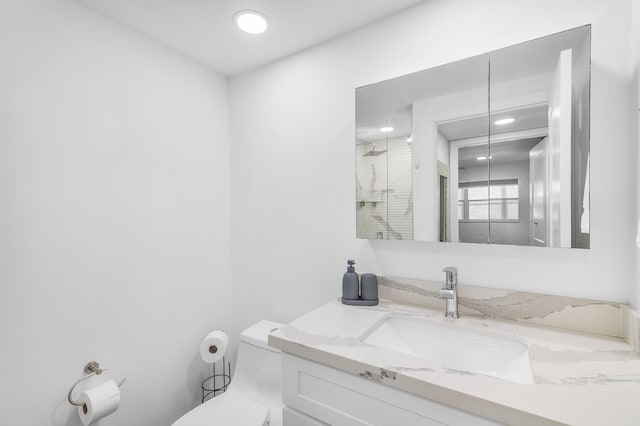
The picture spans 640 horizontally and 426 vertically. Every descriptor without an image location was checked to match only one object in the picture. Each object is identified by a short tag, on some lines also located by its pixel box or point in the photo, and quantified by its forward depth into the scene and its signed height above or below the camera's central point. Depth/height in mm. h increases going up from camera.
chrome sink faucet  1146 -333
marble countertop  624 -442
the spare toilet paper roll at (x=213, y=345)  1633 -775
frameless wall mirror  994 +218
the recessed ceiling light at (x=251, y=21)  1361 +894
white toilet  1368 -969
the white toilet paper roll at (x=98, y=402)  1192 -800
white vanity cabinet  750 -566
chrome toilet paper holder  1236 -716
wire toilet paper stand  1857 -1126
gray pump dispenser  1361 -376
